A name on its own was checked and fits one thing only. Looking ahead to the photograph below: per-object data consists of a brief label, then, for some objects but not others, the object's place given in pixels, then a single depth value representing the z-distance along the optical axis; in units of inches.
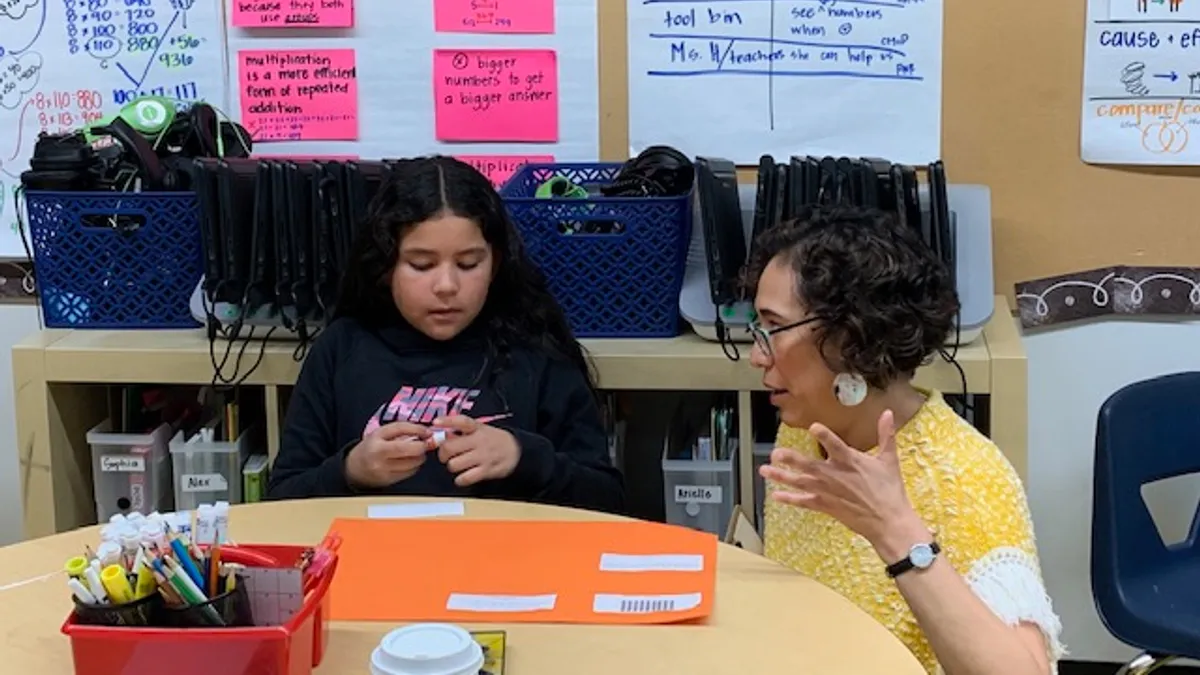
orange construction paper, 51.3
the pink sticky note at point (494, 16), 94.6
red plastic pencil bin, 42.1
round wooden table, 46.9
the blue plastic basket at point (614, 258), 82.7
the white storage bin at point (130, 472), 87.9
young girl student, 74.5
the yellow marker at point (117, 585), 42.4
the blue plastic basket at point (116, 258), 85.3
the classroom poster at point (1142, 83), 89.4
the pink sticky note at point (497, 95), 95.6
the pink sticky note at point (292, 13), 96.0
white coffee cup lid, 43.5
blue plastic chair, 78.8
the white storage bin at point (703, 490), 85.0
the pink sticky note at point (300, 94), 97.3
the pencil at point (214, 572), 43.7
